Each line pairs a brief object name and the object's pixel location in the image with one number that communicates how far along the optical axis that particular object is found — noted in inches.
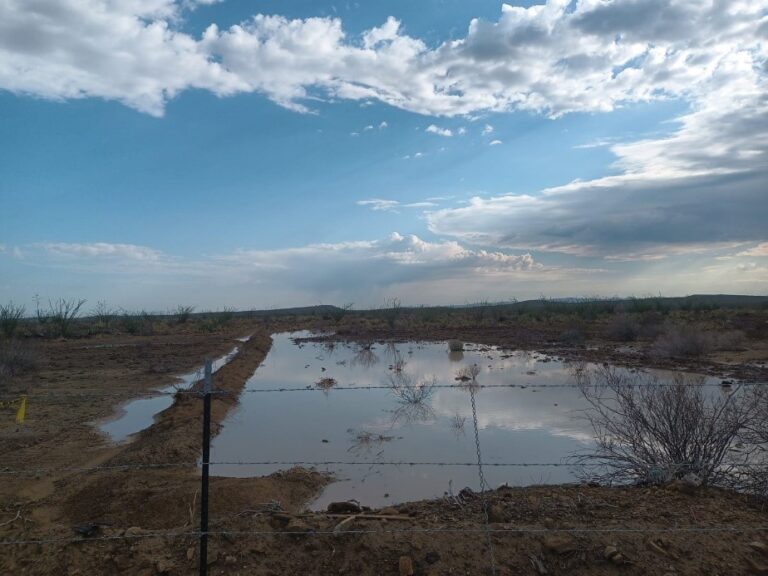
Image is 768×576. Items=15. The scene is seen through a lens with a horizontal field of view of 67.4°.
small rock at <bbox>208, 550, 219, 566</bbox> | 187.9
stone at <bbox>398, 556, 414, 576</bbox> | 179.3
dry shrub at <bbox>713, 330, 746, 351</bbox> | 892.0
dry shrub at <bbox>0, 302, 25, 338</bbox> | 1305.4
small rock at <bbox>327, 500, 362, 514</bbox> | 229.0
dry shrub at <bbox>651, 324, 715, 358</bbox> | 783.7
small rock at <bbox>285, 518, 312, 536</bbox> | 199.8
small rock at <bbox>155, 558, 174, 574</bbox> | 183.6
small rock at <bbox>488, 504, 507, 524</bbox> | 214.4
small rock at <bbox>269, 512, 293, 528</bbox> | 208.5
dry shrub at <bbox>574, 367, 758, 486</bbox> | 256.4
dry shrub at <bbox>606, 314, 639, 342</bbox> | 1115.9
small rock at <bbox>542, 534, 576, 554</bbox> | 184.5
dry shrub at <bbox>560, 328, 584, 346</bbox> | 1045.0
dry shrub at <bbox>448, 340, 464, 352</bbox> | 979.9
